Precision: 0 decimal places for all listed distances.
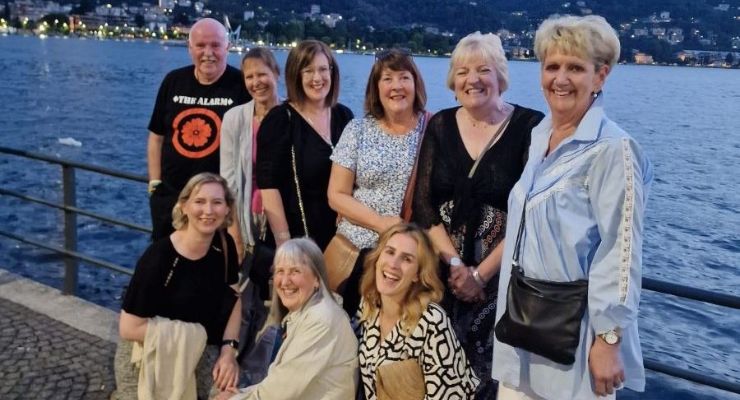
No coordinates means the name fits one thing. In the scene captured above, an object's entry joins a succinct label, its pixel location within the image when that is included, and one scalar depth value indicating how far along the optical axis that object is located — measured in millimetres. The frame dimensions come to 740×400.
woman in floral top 3555
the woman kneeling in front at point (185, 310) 3902
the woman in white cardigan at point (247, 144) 4195
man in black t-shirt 4656
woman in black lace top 3248
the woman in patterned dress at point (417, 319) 3314
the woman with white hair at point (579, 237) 2383
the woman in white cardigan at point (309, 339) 3516
